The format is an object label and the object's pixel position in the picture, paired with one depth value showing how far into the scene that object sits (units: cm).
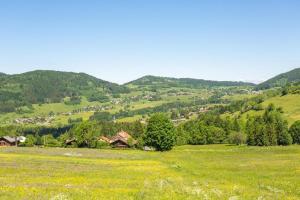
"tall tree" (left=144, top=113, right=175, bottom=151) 12569
